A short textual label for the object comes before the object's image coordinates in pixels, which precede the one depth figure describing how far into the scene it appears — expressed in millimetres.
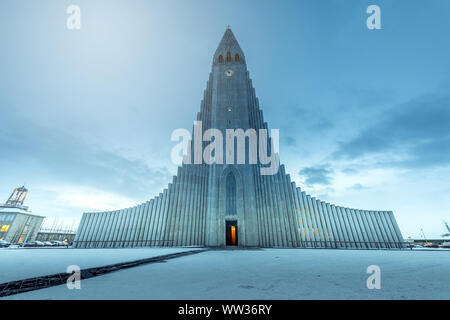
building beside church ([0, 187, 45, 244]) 47250
